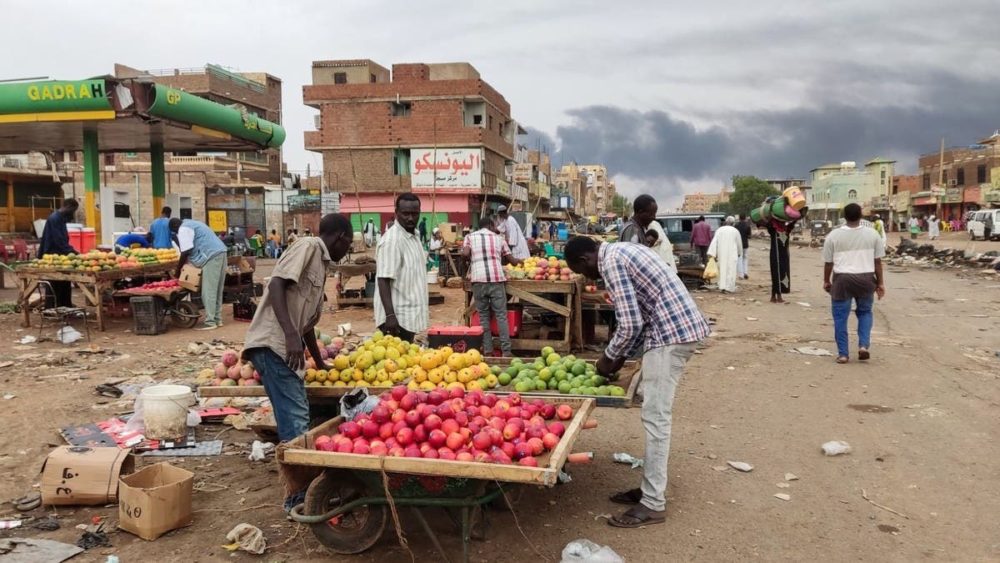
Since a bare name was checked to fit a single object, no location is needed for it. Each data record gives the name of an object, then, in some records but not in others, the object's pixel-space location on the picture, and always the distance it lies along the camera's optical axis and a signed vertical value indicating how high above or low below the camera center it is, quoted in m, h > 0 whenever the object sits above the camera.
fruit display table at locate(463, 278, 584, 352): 9.46 -0.90
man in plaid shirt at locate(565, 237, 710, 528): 4.23 -0.55
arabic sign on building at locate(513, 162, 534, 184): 62.39 +5.88
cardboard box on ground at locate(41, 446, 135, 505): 4.65 -1.62
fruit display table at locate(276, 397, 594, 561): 3.34 -1.33
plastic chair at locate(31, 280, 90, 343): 11.30 -1.27
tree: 101.44 +6.45
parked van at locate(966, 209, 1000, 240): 35.56 +0.58
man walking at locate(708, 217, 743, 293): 16.98 -0.40
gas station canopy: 14.35 +2.73
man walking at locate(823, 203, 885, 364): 8.48 -0.41
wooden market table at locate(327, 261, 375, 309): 13.97 -0.72
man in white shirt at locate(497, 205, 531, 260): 11.62 +0.00
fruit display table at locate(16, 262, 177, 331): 11.18 -0.68
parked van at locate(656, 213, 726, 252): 20.50 +0.29
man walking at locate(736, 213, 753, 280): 20.19 -0.08
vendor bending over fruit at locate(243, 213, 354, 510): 4.07 -0.50
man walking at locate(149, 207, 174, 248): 13.88 +0.10
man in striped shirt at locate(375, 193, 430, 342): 5.76 -0.34
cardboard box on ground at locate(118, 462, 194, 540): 4.18 -1.64
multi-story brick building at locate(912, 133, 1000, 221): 55.75 +4.82
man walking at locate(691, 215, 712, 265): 19.09 -0.03
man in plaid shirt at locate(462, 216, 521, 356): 8.61 -0.49
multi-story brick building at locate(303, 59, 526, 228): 40.47 +5.84
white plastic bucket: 5.82 -1.47
